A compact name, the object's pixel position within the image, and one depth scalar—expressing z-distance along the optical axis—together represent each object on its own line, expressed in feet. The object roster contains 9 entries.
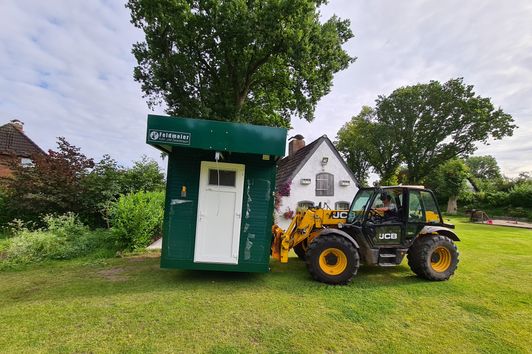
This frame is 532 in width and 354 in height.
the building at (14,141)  71.56
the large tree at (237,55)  42.96
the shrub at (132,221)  24.35
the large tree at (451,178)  96.12
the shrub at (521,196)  88.41
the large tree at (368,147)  107.55
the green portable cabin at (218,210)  17.38
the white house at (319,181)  52.85
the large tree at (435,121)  91.97
